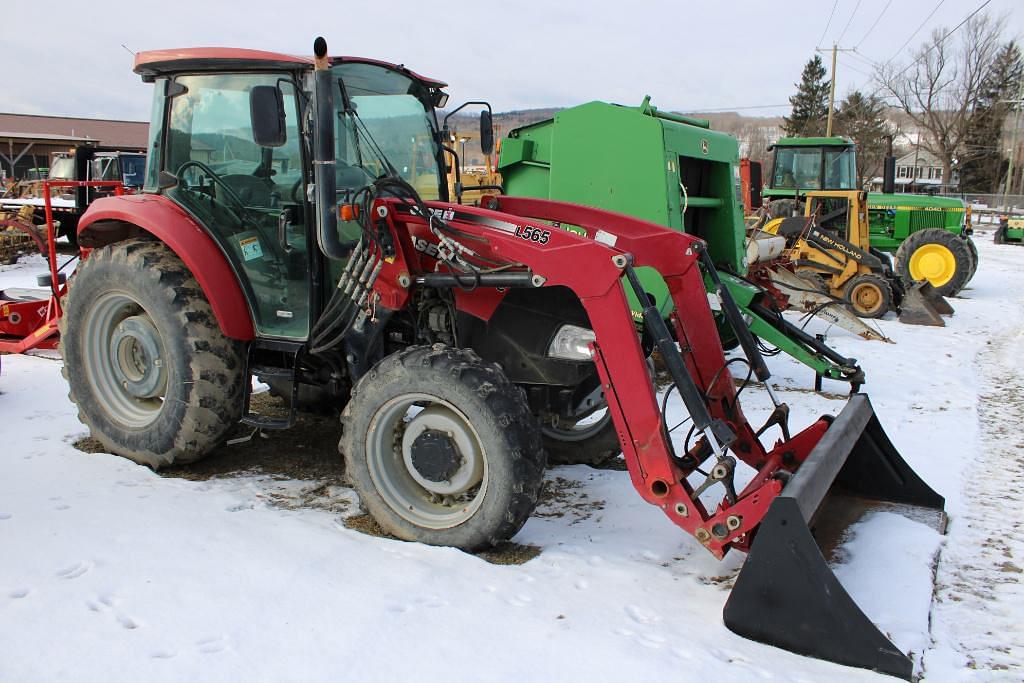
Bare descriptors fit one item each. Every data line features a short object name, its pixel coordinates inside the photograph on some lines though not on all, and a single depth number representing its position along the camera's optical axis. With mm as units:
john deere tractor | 13336
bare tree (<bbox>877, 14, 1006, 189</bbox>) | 47812
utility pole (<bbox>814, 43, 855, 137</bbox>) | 38878
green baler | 6375
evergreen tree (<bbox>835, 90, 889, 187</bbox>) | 49344
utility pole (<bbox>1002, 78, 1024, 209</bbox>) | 43438
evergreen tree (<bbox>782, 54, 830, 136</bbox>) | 54812
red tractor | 3346
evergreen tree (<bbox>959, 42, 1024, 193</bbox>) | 48781
